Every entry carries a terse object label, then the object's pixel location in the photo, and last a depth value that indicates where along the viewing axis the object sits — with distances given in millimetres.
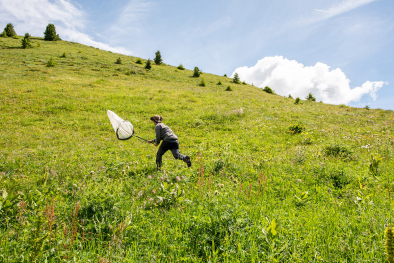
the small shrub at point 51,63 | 34500
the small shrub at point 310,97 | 34812
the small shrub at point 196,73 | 47641
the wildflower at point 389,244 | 1491
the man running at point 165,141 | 7824
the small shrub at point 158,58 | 54344
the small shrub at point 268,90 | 47897
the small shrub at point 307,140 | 12250
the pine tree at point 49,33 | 56781
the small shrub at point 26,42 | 42781
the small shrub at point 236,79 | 50969
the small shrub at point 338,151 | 9027
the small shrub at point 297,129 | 14180
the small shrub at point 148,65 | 45812
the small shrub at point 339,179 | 6166
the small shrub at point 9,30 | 52562
